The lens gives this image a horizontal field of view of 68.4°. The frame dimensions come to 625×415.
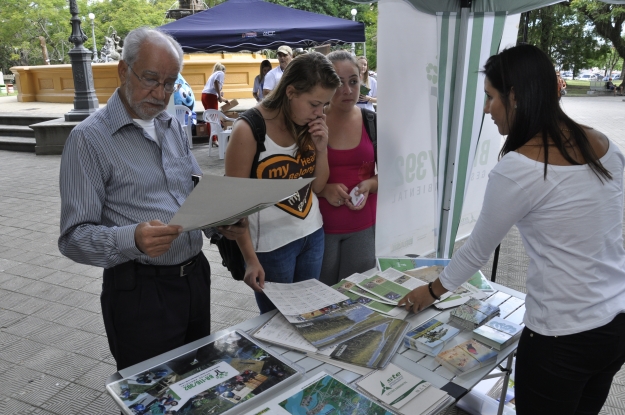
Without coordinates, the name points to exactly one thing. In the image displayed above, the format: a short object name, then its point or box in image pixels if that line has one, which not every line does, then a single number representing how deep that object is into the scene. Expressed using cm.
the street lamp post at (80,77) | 952
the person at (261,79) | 889
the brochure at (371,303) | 164
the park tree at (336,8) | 2666
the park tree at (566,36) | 2635
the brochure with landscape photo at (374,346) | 135
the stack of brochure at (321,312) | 147
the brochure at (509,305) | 174
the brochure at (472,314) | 157
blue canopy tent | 662
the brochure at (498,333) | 146
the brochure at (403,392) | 118
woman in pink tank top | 219
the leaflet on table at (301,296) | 159
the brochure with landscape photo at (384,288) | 175
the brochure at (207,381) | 116
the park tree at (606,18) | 2238
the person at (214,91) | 913
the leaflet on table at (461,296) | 173
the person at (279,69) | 761
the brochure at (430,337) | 142
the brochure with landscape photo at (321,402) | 115
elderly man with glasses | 133
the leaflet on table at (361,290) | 172
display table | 129
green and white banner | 218
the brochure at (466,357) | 134
